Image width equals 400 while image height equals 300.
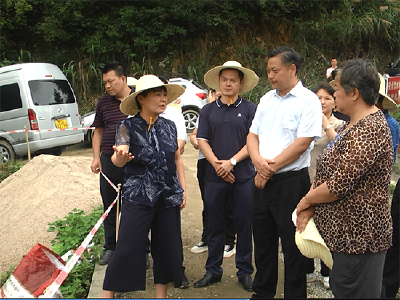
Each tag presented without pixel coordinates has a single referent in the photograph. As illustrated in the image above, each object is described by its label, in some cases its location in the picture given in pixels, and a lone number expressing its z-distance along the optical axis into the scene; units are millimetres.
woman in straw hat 3504
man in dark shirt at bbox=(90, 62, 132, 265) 4562
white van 10875
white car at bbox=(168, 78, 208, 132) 13500
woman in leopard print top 2533
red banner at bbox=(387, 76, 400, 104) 8916
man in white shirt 3412
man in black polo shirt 4191
